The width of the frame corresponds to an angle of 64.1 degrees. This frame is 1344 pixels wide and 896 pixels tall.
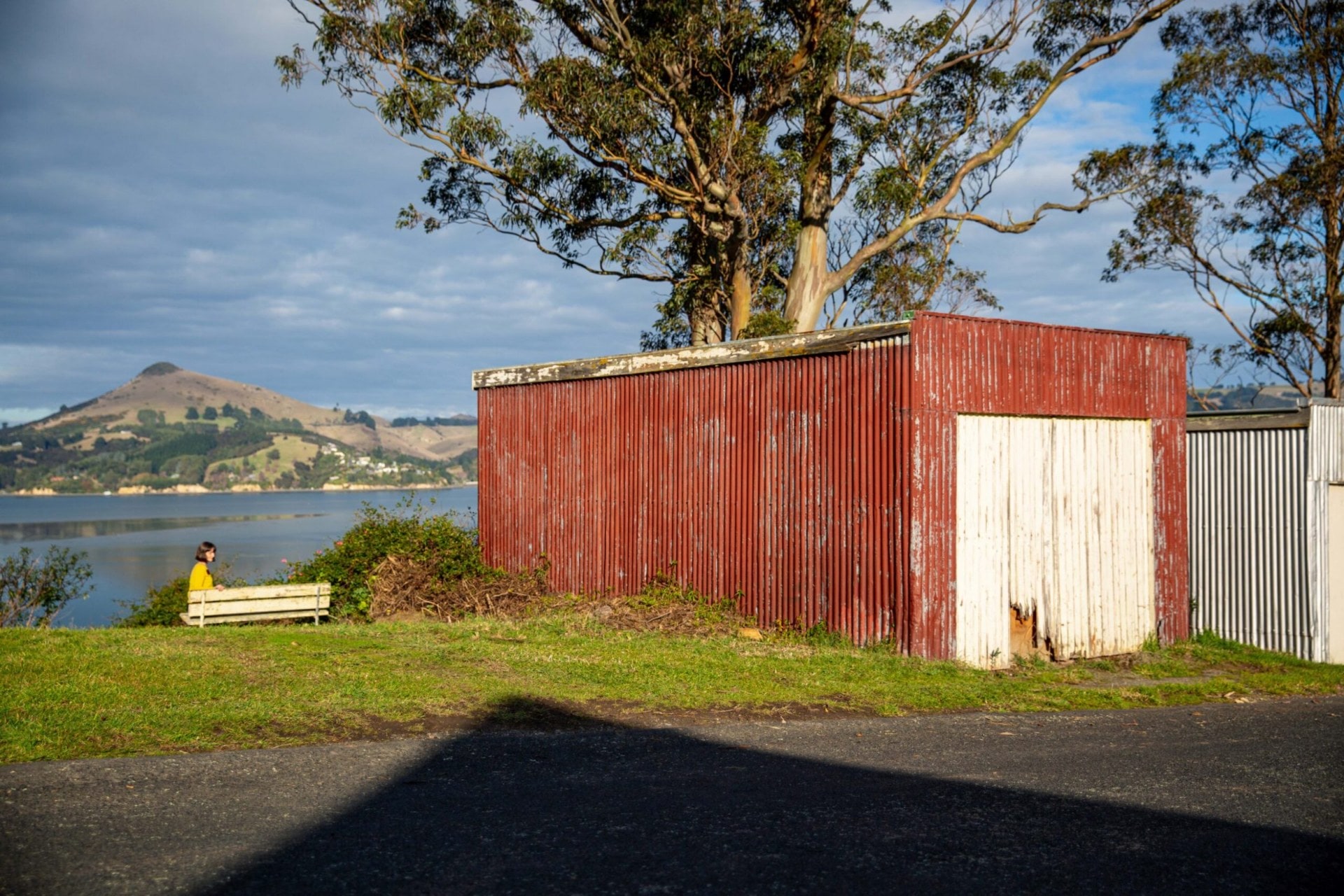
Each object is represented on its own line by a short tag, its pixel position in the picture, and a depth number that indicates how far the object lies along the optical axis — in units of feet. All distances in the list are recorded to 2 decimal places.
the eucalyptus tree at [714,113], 70.74
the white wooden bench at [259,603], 46.52
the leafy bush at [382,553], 51.57
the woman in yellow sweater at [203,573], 47.37
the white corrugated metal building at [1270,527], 46.14
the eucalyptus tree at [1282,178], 89.81
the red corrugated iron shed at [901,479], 38.55
